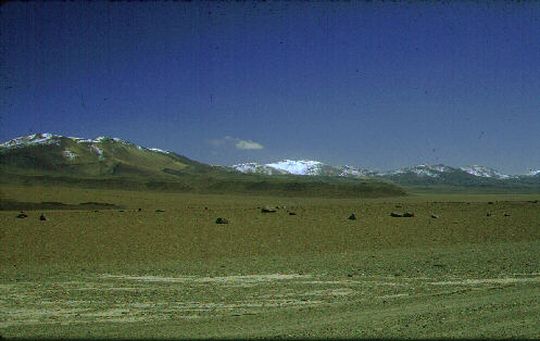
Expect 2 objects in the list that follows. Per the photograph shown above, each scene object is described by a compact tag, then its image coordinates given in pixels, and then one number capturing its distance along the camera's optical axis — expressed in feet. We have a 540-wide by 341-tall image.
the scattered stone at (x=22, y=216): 129.32
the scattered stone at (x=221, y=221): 119.51
